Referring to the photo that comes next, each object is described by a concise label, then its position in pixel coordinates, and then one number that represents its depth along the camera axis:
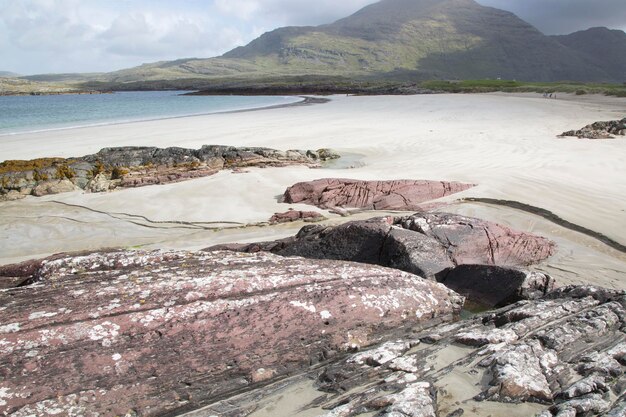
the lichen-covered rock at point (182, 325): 3.41
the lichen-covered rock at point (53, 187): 13.70
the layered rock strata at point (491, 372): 3.20
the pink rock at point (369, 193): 10.86
